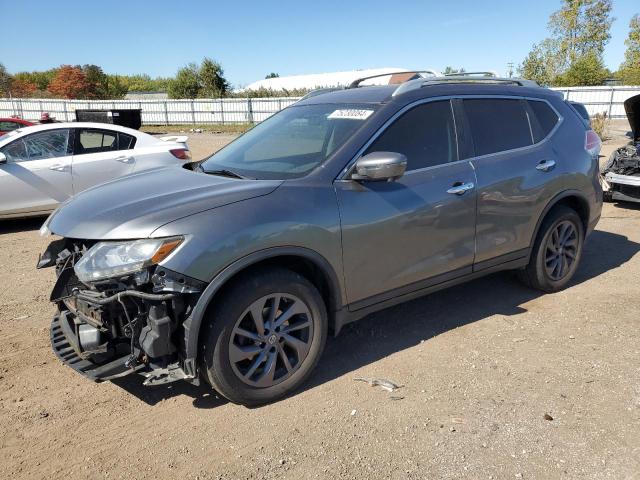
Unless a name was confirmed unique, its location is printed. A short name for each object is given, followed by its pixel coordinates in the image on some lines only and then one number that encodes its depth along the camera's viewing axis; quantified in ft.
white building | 186.70
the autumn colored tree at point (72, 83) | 186.19
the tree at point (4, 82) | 164.04
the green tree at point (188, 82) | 157.58
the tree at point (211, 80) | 155.12
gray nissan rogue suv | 9.09
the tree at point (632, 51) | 153.34
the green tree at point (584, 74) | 140.05
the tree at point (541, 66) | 153.38
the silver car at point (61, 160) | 24.12
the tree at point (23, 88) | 194.70
